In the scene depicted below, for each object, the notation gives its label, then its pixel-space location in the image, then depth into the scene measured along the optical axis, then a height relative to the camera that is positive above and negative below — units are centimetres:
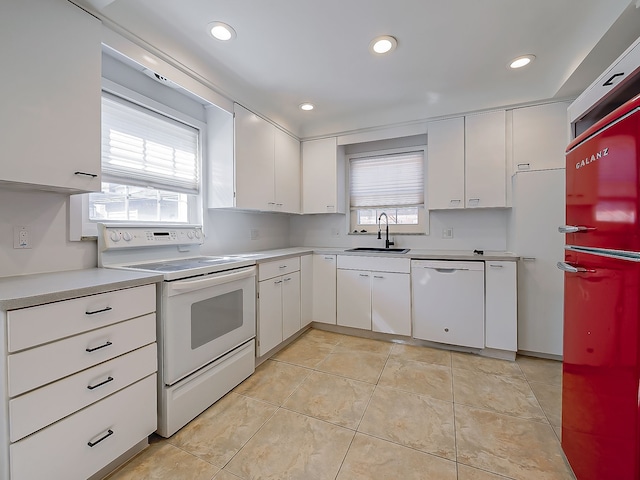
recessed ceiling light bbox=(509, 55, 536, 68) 213 +139
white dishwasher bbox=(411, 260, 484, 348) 254 -61
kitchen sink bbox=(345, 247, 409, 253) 312 -15
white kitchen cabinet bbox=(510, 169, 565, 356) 235 -17
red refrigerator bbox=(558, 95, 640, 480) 87 -24
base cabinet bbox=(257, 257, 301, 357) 238 -61
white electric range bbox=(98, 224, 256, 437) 155 -49
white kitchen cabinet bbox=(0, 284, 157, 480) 99 -61
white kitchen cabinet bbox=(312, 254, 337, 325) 311 -59
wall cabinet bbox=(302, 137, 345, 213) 340 +74
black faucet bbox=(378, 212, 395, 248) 331 +1
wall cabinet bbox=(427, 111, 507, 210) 272 +77
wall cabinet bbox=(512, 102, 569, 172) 253 +94
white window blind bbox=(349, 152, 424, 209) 339 +72
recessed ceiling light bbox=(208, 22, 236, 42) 175 +134
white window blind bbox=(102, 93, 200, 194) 186 +67
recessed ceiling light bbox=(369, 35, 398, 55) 191 +137
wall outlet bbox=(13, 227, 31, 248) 142 +0
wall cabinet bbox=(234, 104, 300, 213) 252 +74
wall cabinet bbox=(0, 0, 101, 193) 119 +66
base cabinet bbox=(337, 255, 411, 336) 280 -60
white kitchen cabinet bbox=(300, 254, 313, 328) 300 -59
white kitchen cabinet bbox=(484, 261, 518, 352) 244 -62
